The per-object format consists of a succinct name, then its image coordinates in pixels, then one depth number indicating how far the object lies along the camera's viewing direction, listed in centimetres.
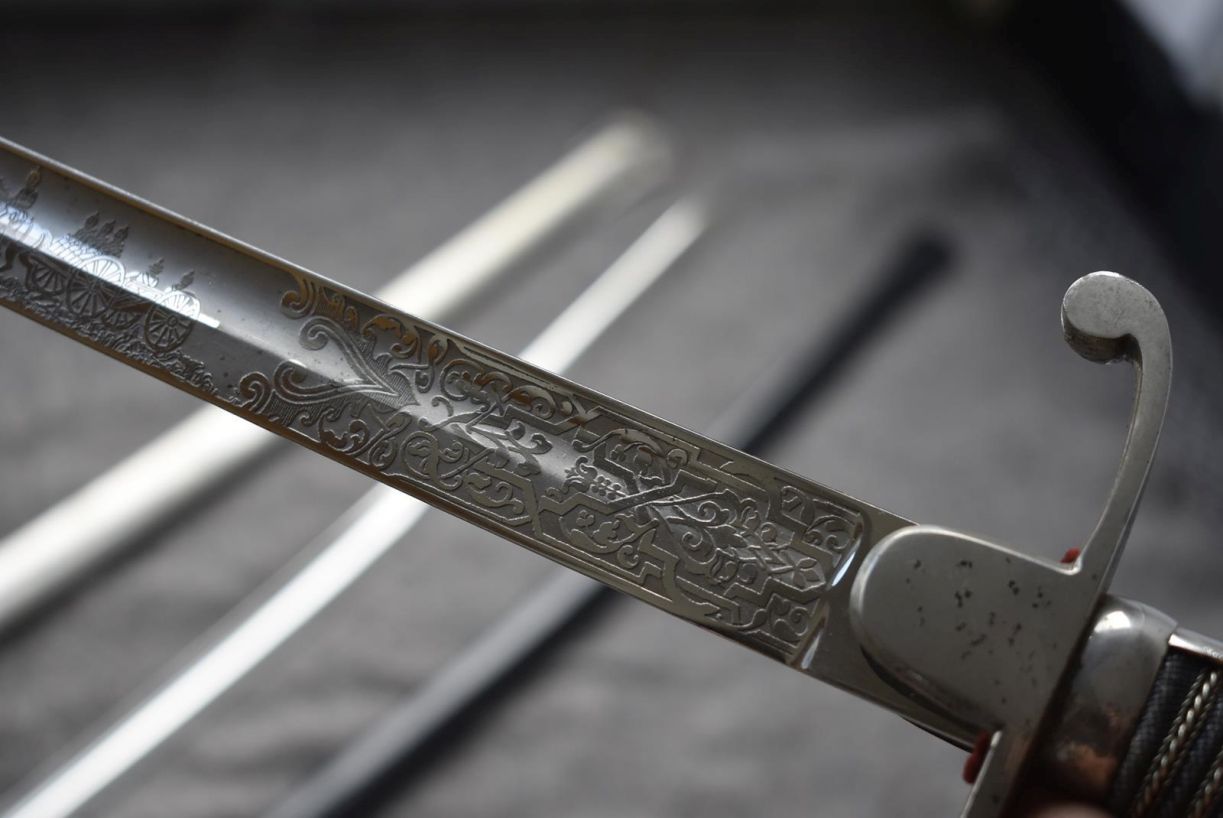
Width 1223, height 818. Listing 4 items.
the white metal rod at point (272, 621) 44
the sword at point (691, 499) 31
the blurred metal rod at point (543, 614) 44
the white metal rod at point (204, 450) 47
